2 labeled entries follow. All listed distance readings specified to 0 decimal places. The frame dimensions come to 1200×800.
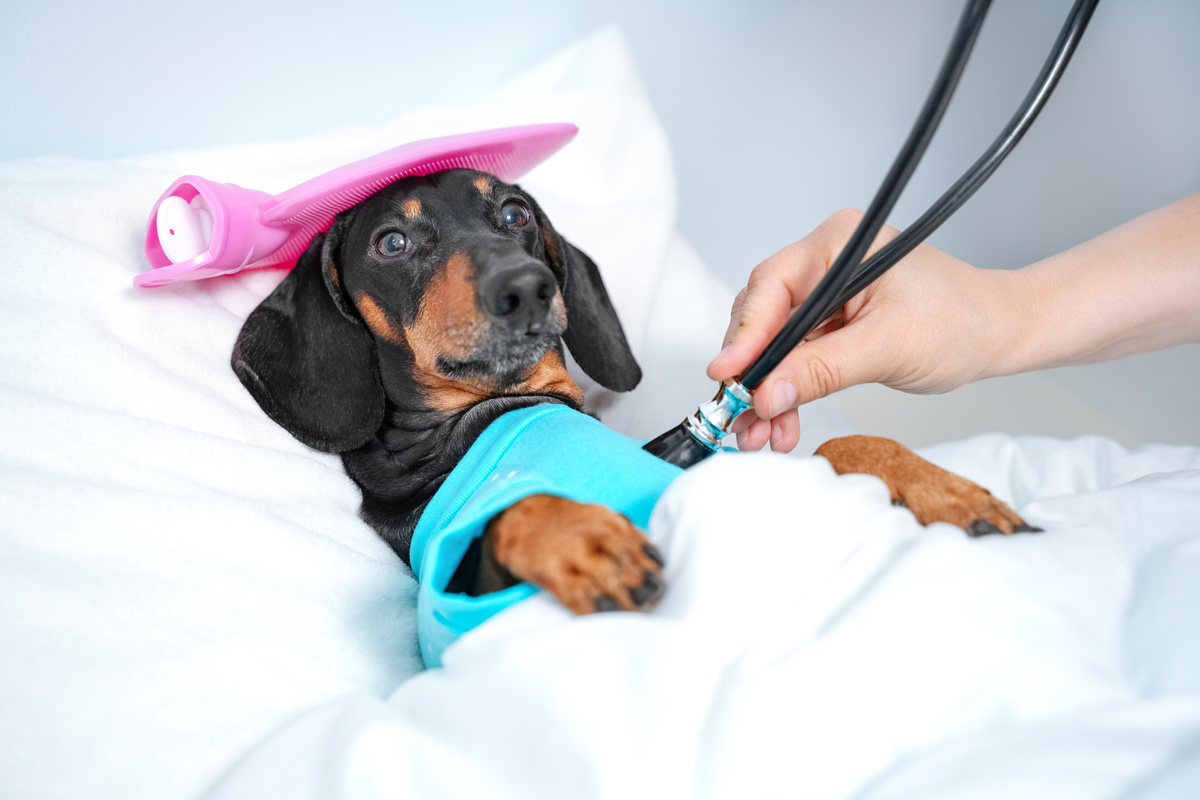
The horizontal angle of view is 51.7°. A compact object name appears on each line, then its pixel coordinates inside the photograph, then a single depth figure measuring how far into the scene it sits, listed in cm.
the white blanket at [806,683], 36
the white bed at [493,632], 37
